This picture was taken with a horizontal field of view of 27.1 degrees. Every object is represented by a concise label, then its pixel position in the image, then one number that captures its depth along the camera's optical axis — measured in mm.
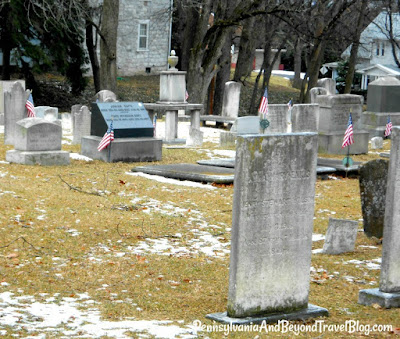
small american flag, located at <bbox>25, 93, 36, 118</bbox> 20062
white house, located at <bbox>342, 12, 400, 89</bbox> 59500
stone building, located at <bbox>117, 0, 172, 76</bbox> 51438
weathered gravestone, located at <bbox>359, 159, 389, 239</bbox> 11391
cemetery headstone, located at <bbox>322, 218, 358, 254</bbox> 10578
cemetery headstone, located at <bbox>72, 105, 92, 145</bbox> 20969
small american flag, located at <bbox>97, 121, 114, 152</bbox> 17594
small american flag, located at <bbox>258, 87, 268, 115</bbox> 21356
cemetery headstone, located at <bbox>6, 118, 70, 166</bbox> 16562
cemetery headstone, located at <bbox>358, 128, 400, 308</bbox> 7832
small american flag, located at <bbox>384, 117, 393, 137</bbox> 24869
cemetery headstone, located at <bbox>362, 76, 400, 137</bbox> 26297
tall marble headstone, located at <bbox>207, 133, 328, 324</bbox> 7188
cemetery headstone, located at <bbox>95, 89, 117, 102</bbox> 23822
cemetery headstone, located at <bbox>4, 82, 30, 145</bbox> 19766
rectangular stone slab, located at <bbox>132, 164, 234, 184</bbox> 15555
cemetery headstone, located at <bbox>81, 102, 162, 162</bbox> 17906
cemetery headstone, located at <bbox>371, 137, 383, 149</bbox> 23844
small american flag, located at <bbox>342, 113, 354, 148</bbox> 19000
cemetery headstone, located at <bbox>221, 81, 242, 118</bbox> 28859
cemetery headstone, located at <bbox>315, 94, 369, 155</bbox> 21266
